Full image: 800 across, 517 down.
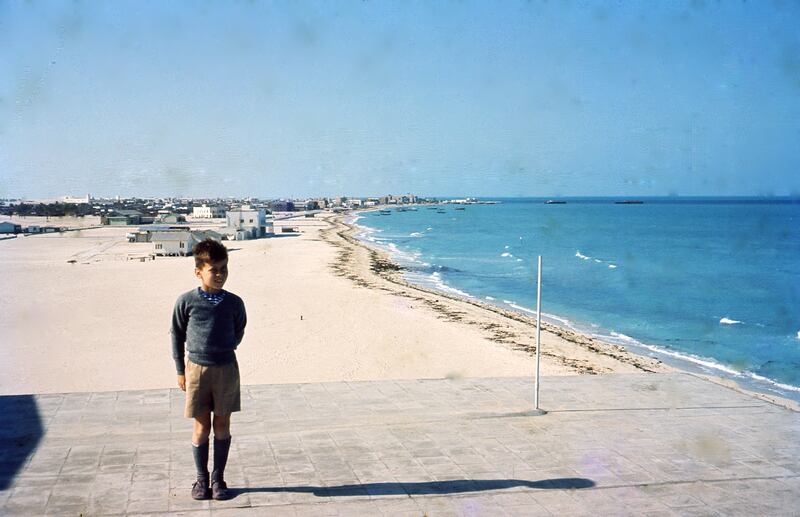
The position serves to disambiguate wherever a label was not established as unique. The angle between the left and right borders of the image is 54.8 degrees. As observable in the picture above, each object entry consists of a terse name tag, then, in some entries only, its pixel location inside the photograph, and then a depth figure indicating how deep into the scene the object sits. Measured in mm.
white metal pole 7199
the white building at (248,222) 59581
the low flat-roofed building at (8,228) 62403
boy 4672
